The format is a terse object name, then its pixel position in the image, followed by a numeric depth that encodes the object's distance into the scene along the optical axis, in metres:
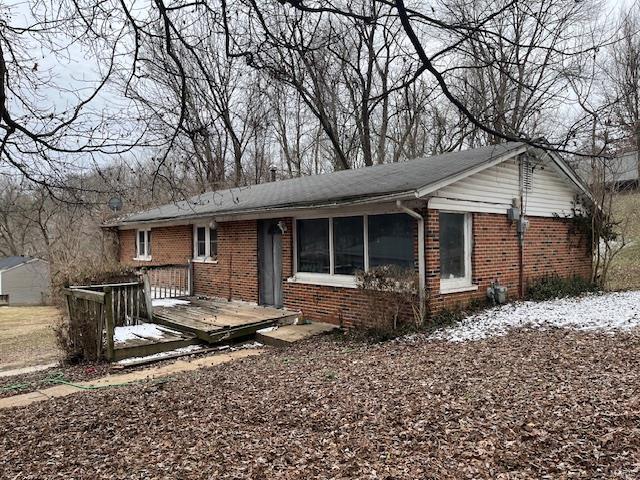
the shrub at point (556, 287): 11.15
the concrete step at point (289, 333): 9.16
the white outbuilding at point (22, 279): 34.84
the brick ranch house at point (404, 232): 9.09
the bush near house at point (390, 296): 8.63
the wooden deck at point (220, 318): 9.48
